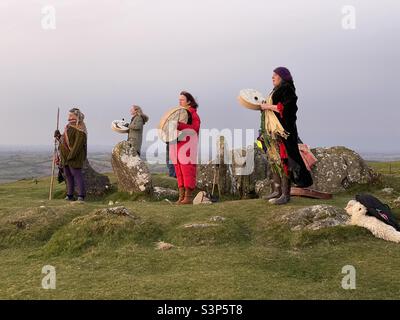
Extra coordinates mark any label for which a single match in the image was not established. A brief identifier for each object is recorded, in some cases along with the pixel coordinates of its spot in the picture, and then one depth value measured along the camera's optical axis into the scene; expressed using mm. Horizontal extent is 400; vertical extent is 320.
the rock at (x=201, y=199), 12725
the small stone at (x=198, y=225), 9297
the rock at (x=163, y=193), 15398
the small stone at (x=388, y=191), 14619
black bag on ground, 8992
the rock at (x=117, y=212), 9852
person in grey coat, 17250
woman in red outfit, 12688
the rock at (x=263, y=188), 14742
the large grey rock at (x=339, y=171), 15625
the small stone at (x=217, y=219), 9825
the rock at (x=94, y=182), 17047
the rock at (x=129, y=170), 15391
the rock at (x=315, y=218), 9039
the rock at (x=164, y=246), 8445
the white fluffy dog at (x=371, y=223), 8586
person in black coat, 10547
